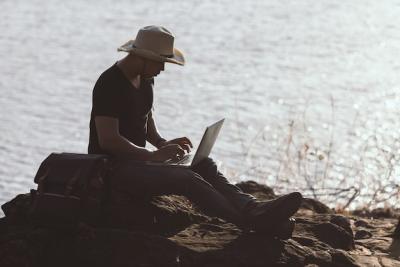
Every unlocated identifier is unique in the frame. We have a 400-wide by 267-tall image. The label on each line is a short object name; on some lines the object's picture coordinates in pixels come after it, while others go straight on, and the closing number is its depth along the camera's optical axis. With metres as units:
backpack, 7.60
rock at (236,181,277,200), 10.74
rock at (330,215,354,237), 9.67
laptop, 8.03
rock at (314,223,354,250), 9.15
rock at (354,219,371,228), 11.10
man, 7.94
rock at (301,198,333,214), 11.46
